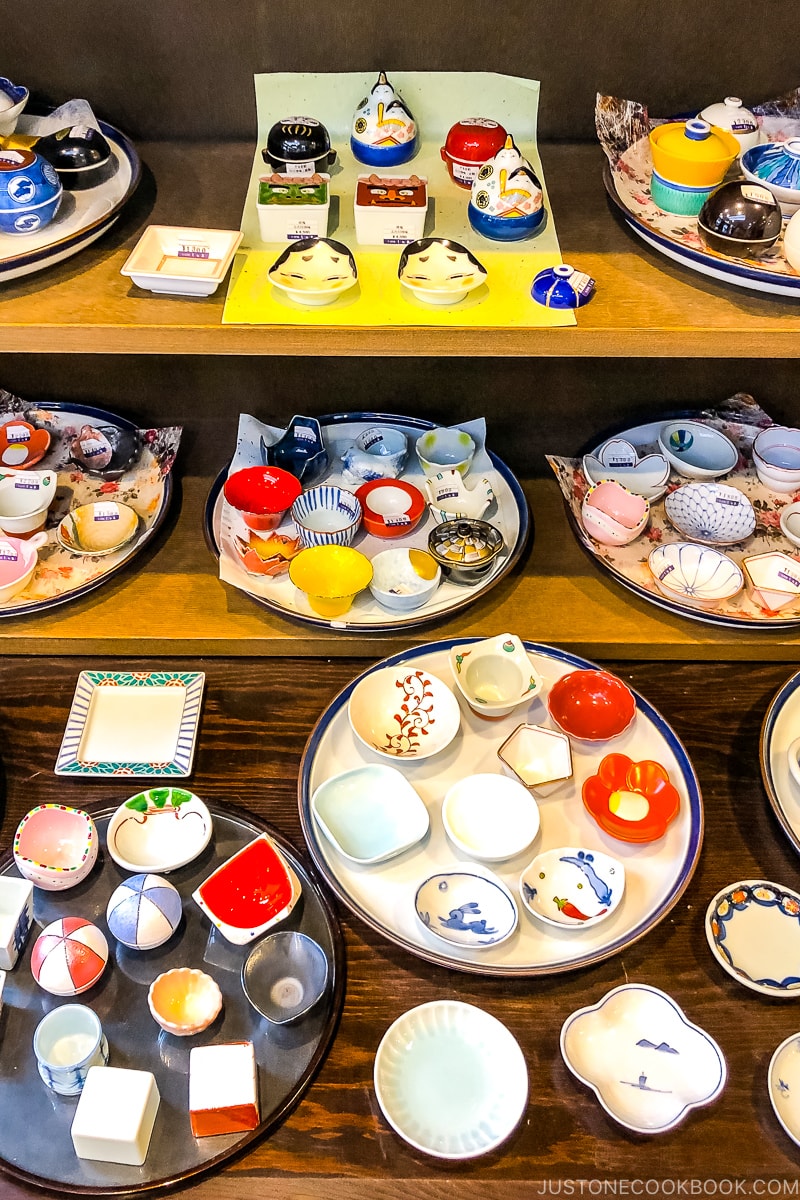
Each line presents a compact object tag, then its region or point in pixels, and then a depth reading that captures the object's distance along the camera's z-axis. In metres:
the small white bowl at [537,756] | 1.35
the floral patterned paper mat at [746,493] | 1.46
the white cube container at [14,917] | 1.20
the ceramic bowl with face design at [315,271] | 1.11
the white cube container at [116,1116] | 1.04
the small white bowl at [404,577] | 1.45
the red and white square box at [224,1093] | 1.07
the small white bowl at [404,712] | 1.39
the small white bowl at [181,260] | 1.11
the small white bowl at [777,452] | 1.63
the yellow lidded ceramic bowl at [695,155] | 1.16
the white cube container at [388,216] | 1.17
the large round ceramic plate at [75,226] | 1.11
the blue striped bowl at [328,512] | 1.50
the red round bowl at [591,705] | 1.42
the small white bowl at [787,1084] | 1.11
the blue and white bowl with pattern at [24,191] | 1.11
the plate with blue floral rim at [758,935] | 1.22
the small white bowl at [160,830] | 1.31
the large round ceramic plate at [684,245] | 1.12
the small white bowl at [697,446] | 1.66
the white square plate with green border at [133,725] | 1.41
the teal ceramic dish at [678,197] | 1.19
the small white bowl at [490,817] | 1.29
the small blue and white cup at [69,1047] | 1.10
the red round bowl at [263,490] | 1.53
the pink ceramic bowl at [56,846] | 1.26
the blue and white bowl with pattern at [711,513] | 1.57
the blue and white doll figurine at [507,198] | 1.17
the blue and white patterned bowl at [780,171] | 1.17
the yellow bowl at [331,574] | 1.43
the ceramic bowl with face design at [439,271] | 1.11
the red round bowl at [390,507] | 1.54
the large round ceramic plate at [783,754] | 1.34
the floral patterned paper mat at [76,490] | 1.45
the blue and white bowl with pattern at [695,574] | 1.45
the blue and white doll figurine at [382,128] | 1.24
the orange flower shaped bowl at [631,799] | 1.30
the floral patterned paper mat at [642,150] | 1.18
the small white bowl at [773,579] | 1.45
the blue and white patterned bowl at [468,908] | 1.21
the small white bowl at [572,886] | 1.22
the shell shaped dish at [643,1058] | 1.11
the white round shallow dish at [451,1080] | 1.08
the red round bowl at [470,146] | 1.24
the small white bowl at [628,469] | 1.63
